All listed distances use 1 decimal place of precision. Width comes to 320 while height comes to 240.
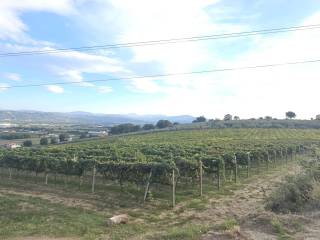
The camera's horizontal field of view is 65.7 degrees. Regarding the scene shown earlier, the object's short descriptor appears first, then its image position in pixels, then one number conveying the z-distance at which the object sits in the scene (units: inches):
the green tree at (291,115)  3664.1
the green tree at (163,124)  3187.1
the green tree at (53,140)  2126.1
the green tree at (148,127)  3095.2
